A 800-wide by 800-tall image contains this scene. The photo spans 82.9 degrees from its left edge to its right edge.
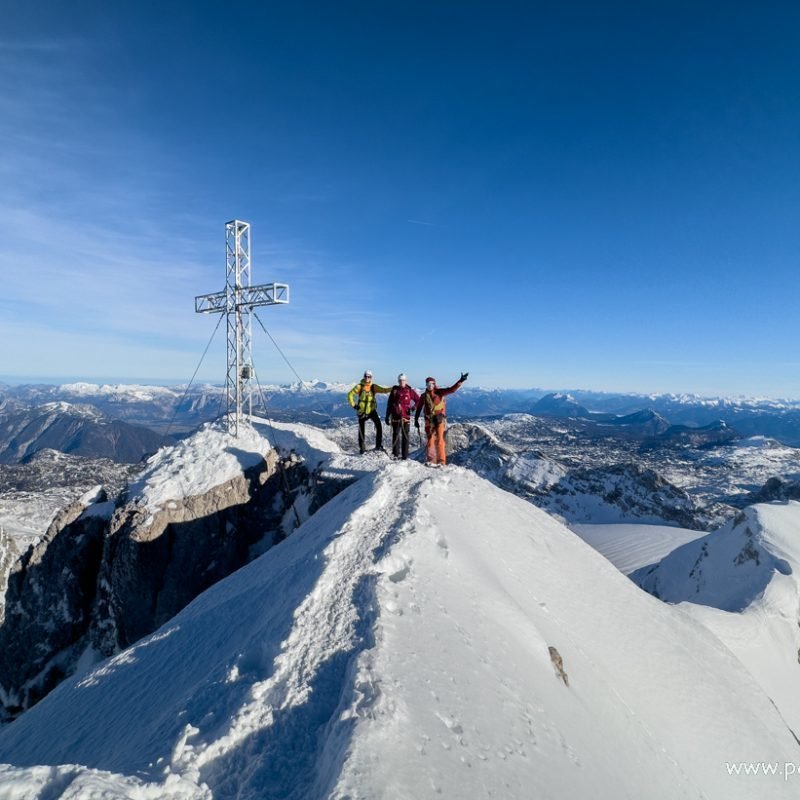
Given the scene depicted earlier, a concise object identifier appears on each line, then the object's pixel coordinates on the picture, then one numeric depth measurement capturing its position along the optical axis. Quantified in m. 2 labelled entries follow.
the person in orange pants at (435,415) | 18.03
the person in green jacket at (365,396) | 19.14
